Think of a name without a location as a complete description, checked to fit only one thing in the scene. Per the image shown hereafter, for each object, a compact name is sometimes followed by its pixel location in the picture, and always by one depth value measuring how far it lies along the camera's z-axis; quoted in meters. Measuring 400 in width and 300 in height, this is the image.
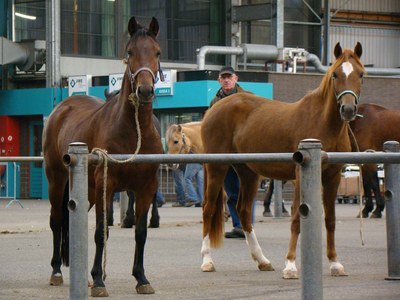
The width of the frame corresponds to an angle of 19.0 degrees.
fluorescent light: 53.58
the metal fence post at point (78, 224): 7.28
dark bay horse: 10.54
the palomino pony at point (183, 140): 29.79
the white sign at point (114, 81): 46.51
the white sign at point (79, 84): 47.78
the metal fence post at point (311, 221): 7.06
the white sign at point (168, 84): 46.37
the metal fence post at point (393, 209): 11.45
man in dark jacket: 17.93
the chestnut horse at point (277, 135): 12.75
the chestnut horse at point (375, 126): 26.03
